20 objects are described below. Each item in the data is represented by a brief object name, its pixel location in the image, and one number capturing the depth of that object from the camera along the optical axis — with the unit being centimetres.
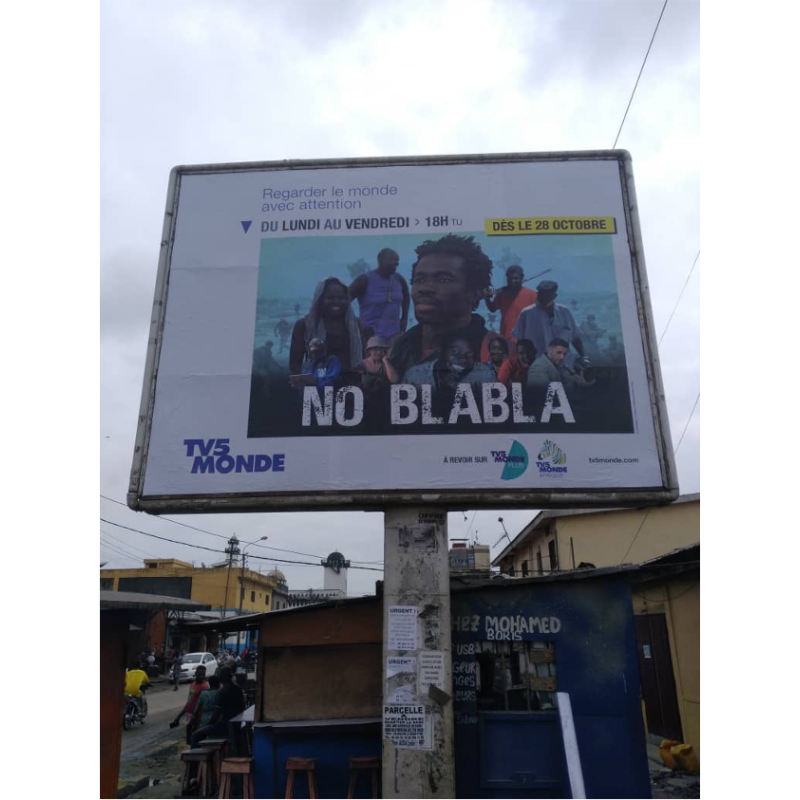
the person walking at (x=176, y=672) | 2690
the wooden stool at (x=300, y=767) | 759
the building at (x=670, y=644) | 1068
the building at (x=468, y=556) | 3553
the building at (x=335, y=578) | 4669
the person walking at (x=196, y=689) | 1160
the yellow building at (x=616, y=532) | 1883
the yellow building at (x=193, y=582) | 4112
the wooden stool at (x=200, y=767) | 868
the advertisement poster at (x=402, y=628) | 727
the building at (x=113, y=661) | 694
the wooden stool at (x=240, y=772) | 785
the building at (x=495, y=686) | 738
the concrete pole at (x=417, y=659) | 686
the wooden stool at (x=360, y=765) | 751
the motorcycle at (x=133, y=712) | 1619
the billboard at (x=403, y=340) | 802
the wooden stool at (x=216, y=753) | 892
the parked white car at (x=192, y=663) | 2855
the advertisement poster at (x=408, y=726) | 694
